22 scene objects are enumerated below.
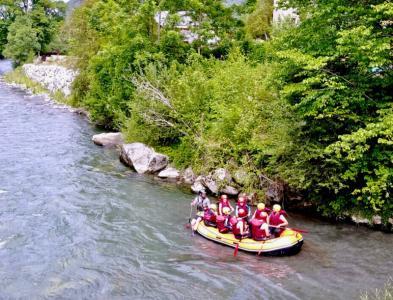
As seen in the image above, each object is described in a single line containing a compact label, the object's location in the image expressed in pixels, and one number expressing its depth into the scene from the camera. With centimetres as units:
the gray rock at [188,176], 1912
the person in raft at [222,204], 1441
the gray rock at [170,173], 1977
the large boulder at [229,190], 1730
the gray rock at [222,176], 1750
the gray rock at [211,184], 1758
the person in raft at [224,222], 1382
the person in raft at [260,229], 1316
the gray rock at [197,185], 1803
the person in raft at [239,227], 1335
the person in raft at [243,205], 1410
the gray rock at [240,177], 1686
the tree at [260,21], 3606
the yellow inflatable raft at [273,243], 1263
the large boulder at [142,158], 2056
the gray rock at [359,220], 1447
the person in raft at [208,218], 1431
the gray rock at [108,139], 2538
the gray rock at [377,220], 1418
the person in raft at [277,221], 1329
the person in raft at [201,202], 1488
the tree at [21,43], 5647
